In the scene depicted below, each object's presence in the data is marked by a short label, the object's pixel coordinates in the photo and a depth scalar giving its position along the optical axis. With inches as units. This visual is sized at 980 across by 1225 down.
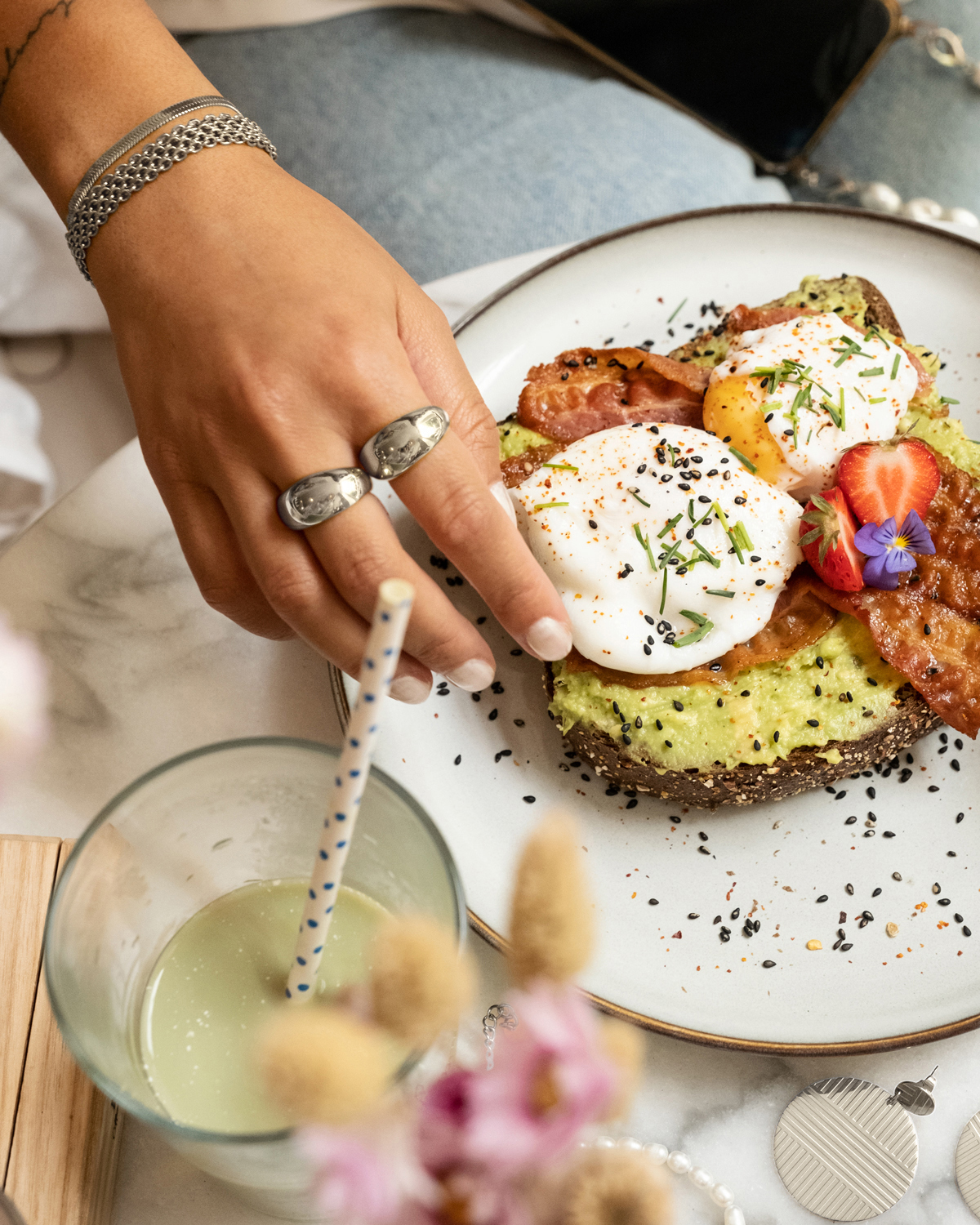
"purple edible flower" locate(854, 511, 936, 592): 19.0
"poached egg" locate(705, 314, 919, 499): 19.7
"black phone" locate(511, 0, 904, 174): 24.8
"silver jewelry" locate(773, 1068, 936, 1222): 17.7
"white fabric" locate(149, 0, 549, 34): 23.6
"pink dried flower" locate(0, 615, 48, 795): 13.9
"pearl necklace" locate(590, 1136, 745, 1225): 17.6
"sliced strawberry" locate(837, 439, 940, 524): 19.3
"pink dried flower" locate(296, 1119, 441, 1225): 10.1
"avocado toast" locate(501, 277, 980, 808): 19.0
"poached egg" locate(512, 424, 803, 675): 19.0
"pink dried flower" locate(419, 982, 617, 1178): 9.6
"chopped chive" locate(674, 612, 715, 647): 19.0
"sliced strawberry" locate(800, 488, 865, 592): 19.0
